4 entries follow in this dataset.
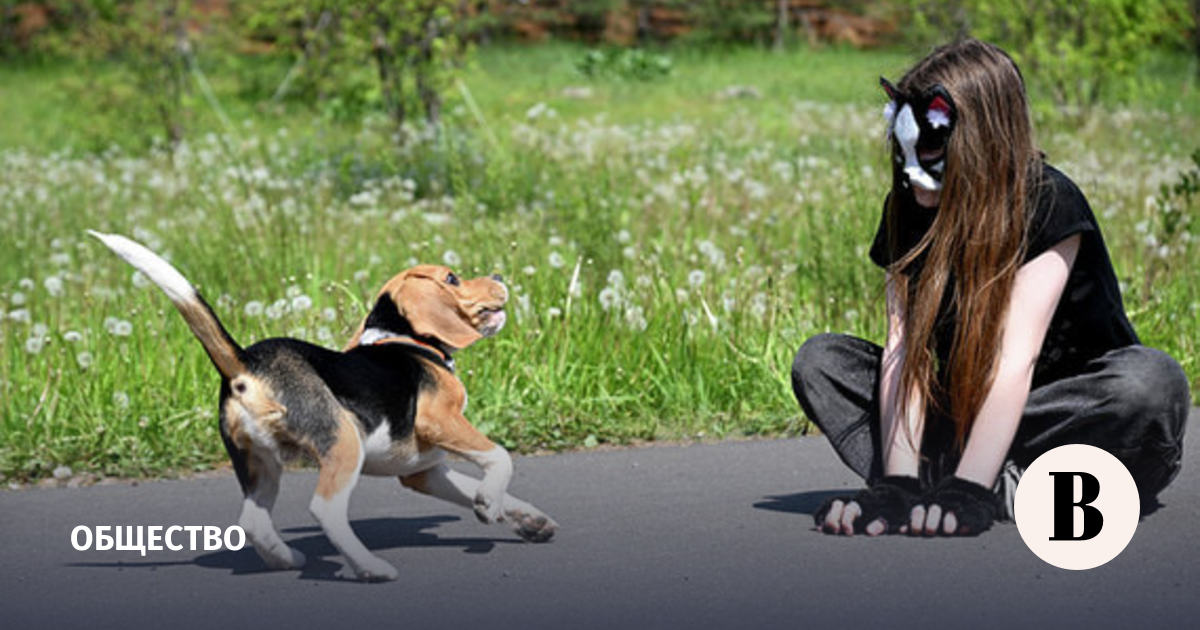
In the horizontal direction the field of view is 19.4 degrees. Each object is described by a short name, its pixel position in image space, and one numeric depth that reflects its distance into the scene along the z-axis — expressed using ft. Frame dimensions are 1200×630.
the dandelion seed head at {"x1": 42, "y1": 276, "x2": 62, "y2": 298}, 46.94
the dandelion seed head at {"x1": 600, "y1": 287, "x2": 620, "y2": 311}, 42.73
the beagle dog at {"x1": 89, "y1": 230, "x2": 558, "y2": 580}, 24.36
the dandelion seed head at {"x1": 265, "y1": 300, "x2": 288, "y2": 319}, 40.42
